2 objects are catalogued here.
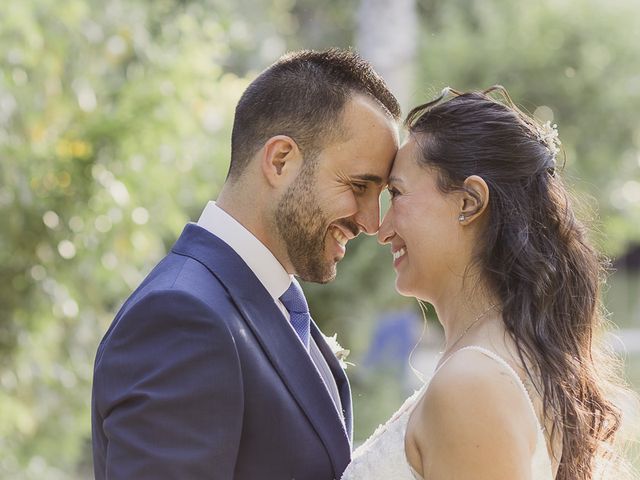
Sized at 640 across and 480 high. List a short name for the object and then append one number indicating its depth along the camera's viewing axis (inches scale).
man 83.8
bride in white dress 88.7
